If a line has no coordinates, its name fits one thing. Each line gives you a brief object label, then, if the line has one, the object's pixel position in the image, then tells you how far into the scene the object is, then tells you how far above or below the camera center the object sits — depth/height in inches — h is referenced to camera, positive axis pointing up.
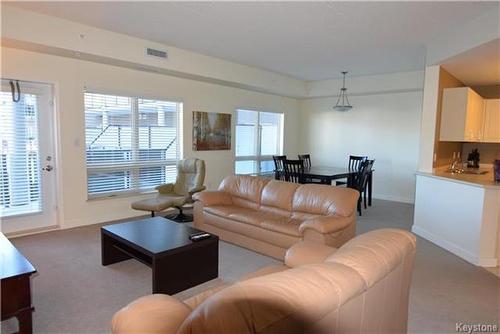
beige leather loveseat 34.9 -20.3
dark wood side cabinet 76.1 -38.7
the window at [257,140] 286.7 +0.8
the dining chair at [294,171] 230.7 -21.7
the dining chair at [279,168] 249.8 -21.4
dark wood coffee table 103.5 -40.2
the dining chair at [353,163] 255.1 -17.2
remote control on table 114.9 -36.1
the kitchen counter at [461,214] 138.2 -33.6
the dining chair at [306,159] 289.1 -16.3
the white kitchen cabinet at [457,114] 180.4 +18.3
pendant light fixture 290.3 +43.4
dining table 217.5 -22.6
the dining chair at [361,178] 225.3 -25.6
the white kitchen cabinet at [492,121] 225.8 +18.0
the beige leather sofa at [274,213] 126.6 -33.8
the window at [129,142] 190.2 -3.1
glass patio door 158.6 -11.5
